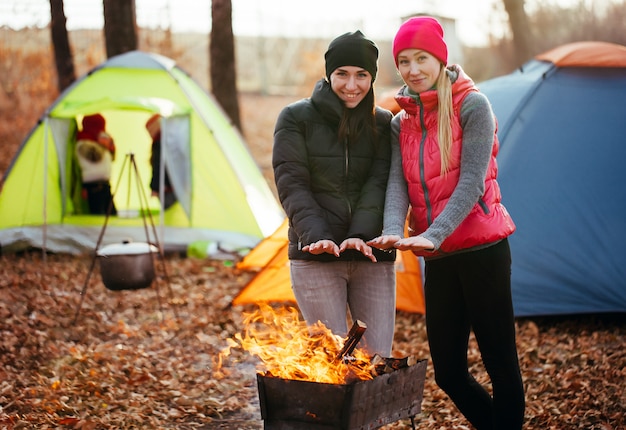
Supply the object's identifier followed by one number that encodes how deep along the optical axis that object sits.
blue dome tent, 5.66
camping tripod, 5.98
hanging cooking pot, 6.71
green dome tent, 8.45
